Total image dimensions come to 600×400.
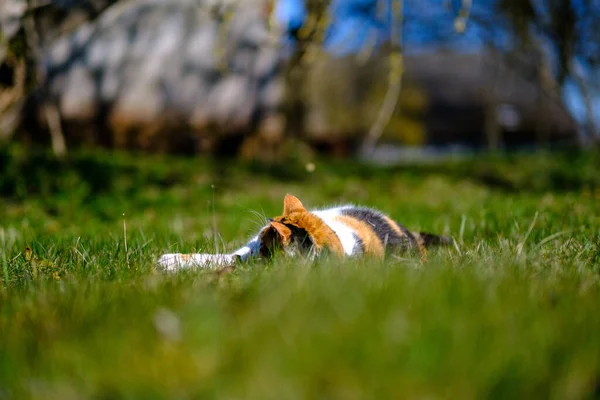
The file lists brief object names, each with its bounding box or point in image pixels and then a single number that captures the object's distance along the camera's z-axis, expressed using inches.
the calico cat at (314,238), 104.7
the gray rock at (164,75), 365.1
